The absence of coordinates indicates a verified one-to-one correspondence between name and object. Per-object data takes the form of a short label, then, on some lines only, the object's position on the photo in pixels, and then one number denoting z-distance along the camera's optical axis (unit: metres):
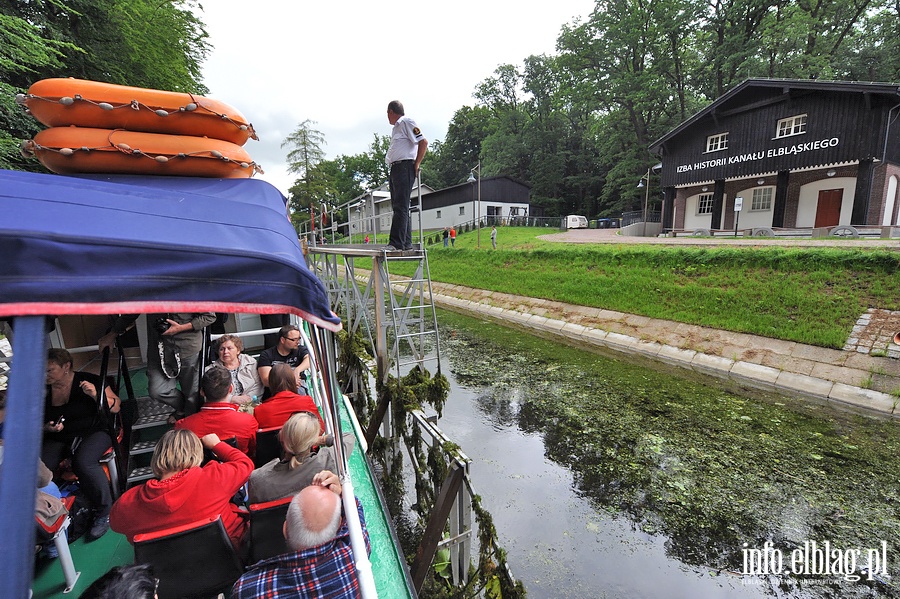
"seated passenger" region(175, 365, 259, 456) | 2.77
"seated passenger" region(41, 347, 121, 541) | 2.65
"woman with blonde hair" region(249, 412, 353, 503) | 2.33
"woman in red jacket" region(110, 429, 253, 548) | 1.99
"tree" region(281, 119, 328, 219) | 45.78
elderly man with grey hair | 1.84
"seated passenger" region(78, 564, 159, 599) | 1.52
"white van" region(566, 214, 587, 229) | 30.95
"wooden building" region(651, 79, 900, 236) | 15.83
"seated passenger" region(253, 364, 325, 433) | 3.24
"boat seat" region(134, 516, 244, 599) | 1.92
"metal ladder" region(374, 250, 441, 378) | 6.61
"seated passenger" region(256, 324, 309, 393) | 4.41
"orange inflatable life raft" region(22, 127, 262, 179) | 2.68
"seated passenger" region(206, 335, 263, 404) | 3.73
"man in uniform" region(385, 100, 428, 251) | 5.63
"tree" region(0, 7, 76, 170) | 5.82
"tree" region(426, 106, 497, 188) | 53.50
